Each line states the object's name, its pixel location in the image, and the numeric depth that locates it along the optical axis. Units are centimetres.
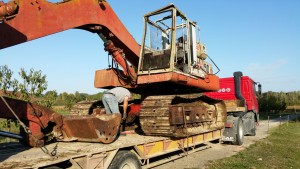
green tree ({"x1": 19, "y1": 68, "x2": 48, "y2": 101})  850
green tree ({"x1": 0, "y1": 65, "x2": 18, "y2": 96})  840
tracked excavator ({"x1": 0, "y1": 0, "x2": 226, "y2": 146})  361
